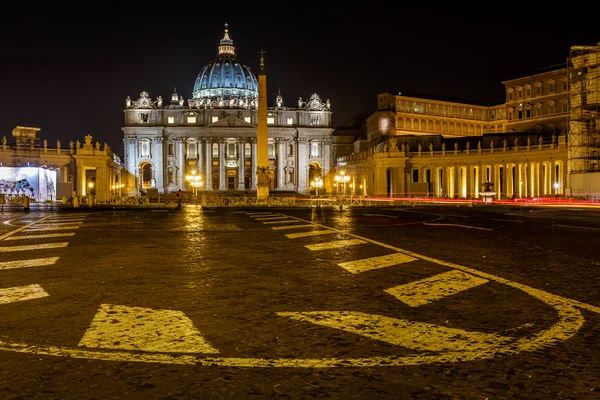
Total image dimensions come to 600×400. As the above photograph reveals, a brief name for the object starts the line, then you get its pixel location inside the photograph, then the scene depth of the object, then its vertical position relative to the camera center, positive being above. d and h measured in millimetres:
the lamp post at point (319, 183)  114750 +1859
